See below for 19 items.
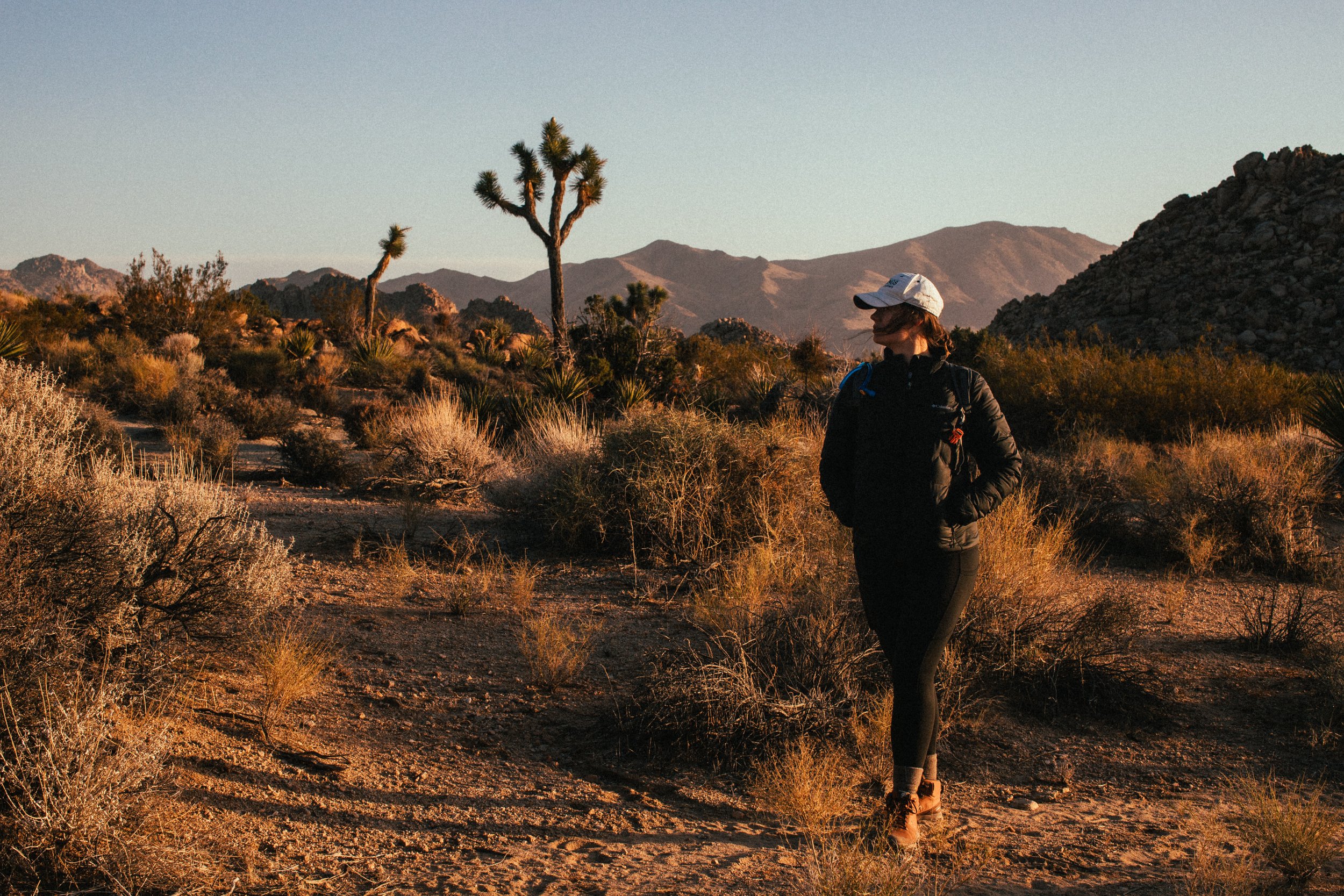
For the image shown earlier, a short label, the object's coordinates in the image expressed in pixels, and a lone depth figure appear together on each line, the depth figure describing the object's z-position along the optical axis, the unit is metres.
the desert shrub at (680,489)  7.79
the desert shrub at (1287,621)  5.98
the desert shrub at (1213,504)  8.15
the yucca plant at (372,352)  22.25
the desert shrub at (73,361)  18.31
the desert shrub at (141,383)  15.89
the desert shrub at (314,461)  10.69
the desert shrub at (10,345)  14.40
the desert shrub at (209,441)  11.14
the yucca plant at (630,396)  13.47
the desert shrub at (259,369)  19.80
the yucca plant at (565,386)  13.42
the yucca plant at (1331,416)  10.80
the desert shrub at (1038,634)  5.08
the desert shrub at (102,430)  10.03
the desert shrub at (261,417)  14.11
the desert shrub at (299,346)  22.45
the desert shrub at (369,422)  12.96
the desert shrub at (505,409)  12.68
